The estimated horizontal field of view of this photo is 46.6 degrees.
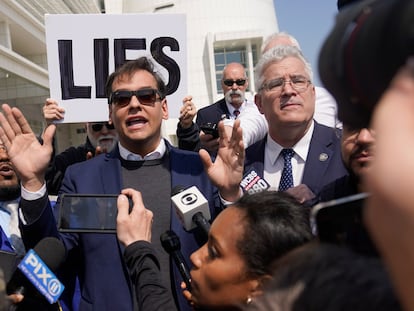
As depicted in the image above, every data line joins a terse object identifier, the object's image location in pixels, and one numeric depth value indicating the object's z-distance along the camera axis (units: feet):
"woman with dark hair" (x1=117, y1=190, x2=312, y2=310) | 4.13
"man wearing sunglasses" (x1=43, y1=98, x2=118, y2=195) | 10.32
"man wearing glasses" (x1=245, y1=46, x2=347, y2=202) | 7.20
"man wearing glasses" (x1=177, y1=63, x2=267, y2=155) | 8.19
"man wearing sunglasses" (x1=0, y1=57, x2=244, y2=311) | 6.28
